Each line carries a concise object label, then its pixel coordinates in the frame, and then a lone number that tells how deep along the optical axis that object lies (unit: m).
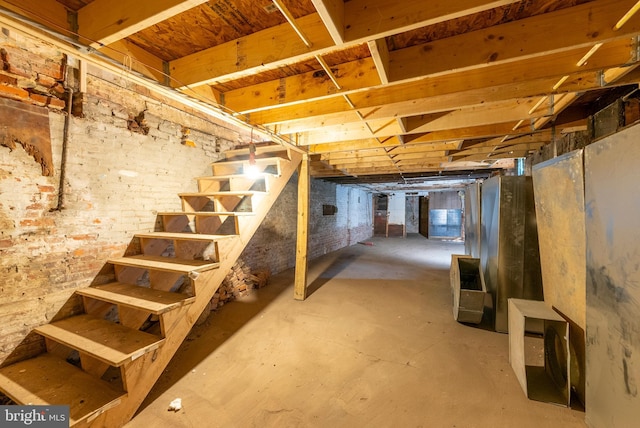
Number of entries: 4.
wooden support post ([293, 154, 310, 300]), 3.35
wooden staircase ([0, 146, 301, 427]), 1.39
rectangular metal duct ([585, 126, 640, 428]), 1.16
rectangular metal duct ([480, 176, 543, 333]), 2.42
